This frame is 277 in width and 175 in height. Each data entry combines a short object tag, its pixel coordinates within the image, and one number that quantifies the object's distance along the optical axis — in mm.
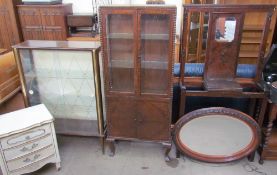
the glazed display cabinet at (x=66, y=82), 2047
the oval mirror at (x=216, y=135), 2094
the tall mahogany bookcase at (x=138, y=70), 1847
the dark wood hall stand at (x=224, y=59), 1885
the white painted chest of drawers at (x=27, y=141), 1816
